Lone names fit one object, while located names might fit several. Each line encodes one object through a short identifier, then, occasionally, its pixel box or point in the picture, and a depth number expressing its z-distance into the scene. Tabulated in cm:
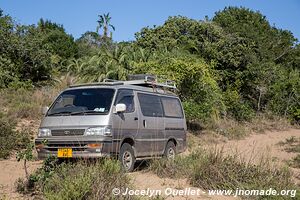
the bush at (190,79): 1830
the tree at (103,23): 4944
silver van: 834
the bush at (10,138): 1106
